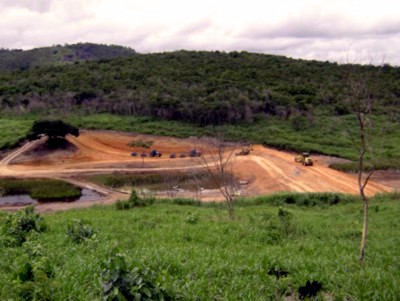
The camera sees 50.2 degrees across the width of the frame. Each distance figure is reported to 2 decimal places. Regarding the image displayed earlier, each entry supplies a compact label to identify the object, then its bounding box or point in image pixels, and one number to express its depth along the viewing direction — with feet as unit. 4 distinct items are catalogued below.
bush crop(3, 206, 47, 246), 28.29
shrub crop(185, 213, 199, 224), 39.19
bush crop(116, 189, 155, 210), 55.06
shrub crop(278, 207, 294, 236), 35.07
